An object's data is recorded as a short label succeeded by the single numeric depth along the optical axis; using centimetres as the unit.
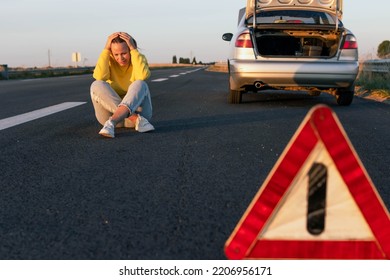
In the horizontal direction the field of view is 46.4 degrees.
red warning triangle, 149
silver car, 649
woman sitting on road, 437
